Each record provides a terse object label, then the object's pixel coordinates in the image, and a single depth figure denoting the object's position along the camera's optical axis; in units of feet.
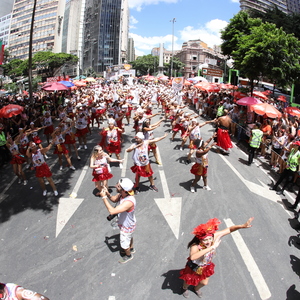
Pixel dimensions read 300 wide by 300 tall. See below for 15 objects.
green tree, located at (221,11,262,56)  61.00
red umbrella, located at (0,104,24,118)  28.41
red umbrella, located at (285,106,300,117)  32.49
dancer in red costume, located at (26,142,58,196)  20.88
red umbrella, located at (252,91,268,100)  48.07
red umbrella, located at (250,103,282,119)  31.09
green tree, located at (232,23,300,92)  40.60
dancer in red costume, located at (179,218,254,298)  10.55
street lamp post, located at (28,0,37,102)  46.32
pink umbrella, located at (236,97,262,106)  37.94
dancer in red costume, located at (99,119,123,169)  26.68
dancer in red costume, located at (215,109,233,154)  33.73
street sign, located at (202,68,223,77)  82.75
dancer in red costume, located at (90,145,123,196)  20.42
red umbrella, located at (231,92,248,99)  52.42
